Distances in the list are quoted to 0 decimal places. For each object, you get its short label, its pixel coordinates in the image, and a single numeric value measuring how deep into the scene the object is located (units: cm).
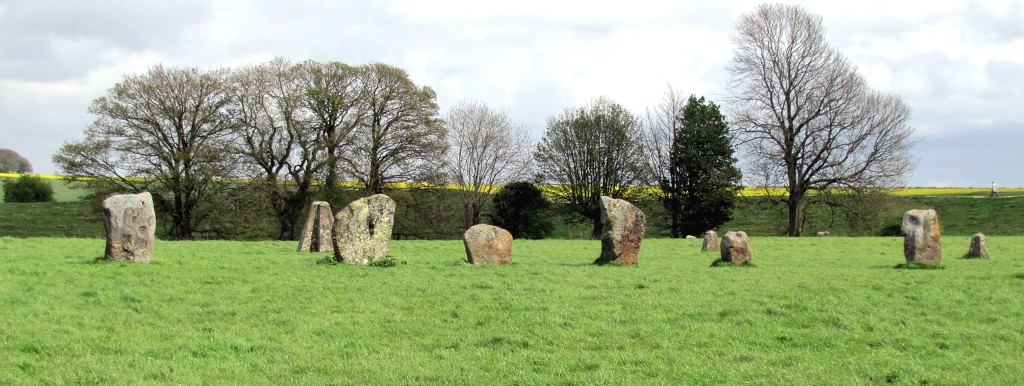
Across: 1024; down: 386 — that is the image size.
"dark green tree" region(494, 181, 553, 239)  5734
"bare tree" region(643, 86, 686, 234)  5694
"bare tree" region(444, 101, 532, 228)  5938
